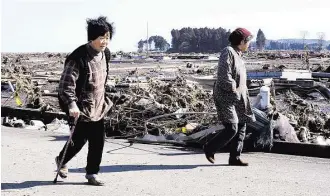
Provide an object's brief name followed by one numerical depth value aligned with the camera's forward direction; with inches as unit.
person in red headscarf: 241.3
